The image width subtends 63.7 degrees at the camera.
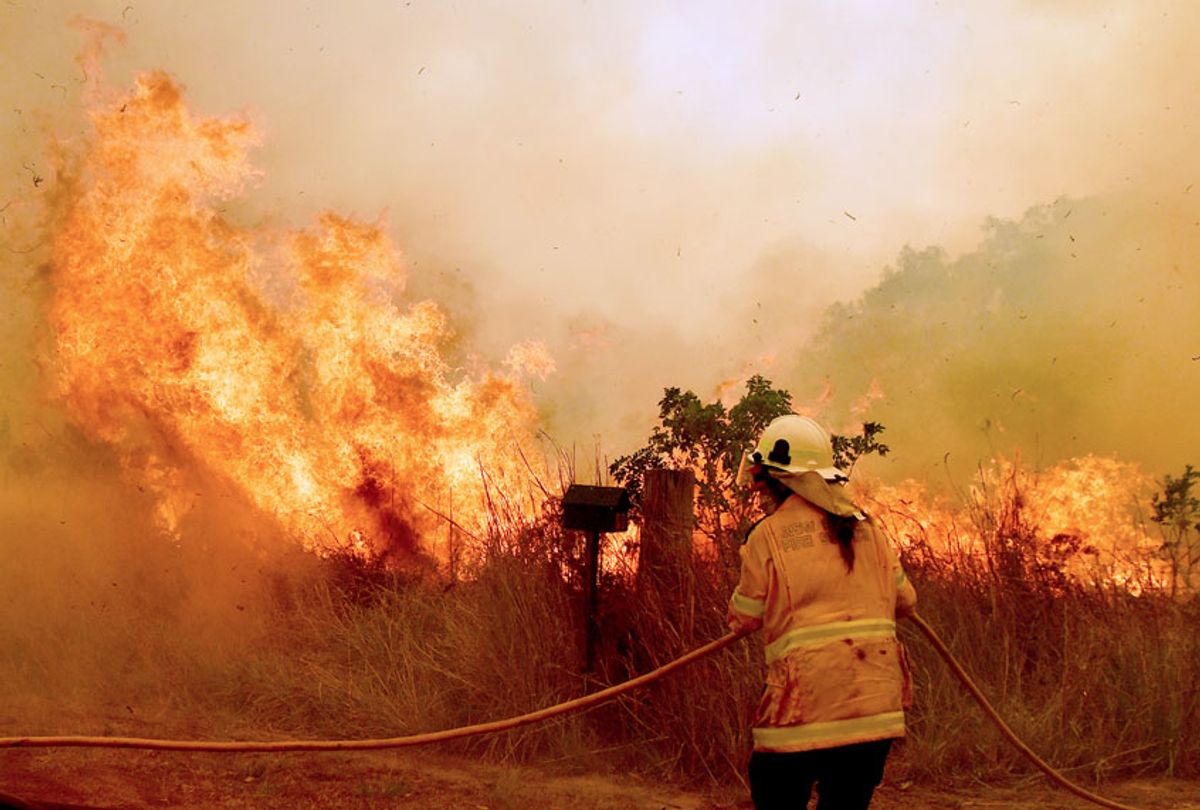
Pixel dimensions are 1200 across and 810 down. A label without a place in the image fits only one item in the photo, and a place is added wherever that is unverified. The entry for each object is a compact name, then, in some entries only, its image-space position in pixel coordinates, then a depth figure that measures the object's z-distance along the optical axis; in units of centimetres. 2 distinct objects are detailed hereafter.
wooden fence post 668
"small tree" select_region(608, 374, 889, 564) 928
